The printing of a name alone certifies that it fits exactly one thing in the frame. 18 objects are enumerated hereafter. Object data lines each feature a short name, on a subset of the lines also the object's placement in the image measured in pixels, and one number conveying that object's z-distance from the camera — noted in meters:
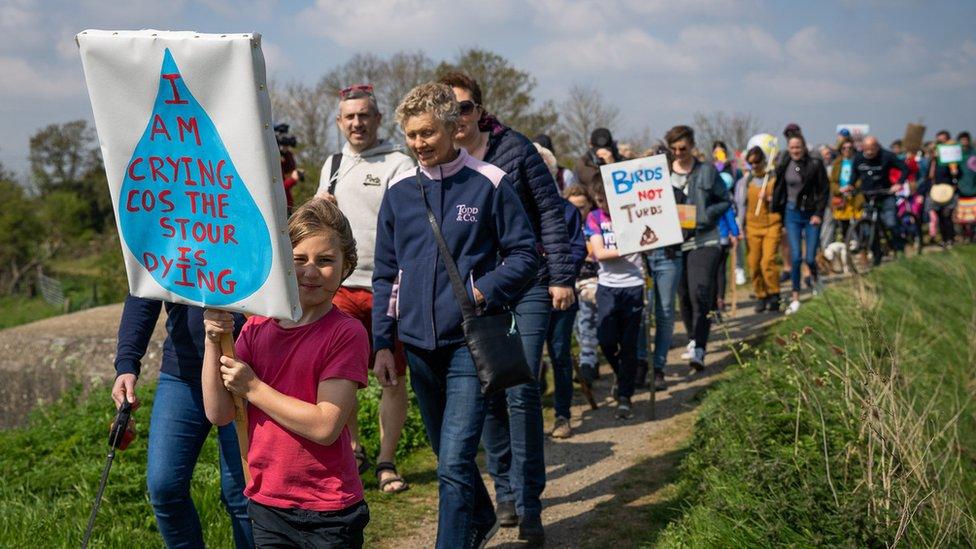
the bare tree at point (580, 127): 34.88
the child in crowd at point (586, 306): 8.54
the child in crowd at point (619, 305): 8.04
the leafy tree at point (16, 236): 33.22
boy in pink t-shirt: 3.08
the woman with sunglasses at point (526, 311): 5.14
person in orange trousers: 12.49
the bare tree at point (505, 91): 31.70
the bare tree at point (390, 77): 36.22
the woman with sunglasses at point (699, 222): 9.21
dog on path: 15.10
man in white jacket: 5.78
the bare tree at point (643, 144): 40.99
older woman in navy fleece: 4.18
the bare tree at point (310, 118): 32.84
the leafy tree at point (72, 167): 44.19
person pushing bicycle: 15.86
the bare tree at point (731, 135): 41.19
